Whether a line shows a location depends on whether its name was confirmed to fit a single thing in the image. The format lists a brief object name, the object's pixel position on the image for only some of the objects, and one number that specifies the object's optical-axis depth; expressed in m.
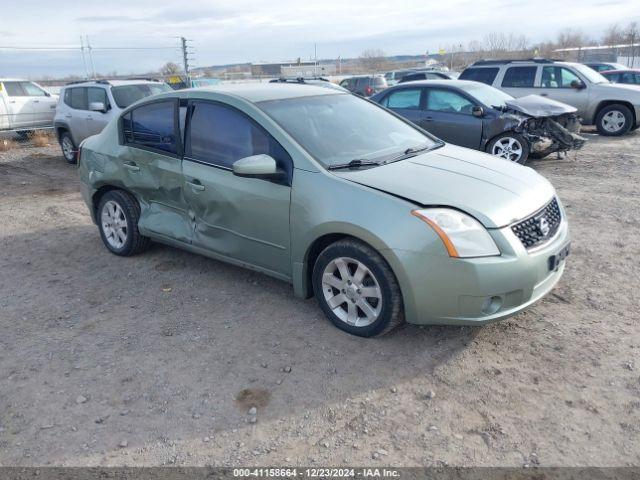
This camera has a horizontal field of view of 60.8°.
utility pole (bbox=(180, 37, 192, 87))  19.36
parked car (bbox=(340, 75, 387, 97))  21.84
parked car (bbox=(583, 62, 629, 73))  22.25
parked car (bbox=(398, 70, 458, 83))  19.05
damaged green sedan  3.41
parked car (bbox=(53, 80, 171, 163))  10.48
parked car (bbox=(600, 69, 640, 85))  18.67
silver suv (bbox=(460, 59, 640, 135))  12.65
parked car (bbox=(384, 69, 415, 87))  27.53
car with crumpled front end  9.18
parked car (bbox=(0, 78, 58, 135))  14.80
